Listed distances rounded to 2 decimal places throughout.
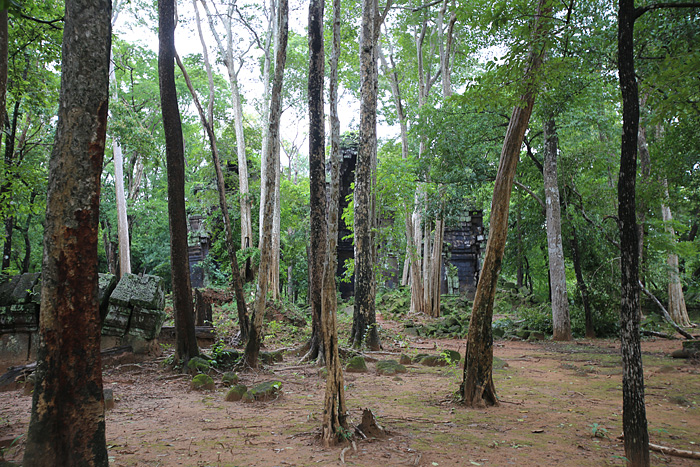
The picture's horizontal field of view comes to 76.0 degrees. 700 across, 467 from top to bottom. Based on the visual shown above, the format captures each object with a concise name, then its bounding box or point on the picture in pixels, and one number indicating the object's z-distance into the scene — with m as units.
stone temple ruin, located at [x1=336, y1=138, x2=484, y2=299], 23.59
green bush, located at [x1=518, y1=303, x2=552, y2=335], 14.06
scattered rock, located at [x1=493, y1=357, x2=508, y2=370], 8.78
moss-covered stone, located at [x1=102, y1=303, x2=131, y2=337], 8.37
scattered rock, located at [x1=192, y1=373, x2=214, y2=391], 6.71
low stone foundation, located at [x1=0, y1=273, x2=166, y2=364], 7.75
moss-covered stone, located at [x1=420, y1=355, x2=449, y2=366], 9.06
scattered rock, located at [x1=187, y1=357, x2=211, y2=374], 7.45
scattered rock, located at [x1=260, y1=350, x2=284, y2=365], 8.67
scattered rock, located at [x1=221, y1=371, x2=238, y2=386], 6.89
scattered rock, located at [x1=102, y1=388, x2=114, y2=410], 5.55
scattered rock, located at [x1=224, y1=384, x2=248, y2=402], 6.04
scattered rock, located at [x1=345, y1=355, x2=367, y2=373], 8.18
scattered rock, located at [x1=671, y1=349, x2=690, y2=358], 9.21
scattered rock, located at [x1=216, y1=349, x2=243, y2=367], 8.09
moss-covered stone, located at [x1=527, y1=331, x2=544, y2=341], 13.35
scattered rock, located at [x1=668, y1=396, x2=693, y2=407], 5.89
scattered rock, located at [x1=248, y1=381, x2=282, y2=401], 6.11
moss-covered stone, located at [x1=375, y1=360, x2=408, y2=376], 8.08
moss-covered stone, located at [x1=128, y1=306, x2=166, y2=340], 8.55
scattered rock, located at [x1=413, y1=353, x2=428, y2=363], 9.33
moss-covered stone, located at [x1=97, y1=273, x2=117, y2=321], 8.45
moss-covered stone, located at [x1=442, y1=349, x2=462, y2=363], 9.19
